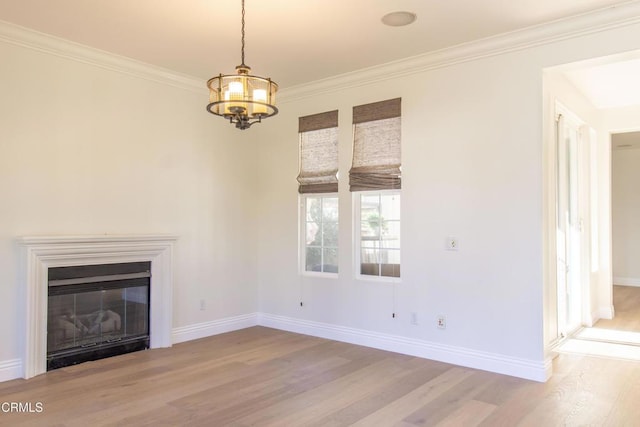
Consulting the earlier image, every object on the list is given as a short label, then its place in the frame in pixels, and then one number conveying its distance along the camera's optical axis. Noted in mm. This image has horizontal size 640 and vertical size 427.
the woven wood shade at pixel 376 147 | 4594
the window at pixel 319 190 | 5137
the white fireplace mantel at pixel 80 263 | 3758
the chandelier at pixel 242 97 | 2633
